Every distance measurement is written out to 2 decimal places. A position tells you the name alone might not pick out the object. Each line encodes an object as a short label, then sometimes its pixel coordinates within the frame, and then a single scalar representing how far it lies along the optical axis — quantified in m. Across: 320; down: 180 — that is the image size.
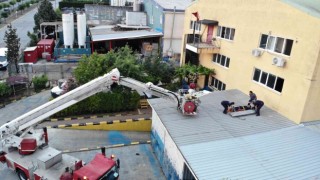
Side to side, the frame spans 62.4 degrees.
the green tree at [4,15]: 61.79
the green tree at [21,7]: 72.12
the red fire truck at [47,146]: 12.32
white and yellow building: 13.27
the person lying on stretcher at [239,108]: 15.17
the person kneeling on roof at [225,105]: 15.08
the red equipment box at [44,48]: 34.75
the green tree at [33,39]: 39.34
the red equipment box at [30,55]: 32.12
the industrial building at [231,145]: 10.41
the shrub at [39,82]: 24.97
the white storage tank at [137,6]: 44.83
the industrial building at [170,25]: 33.22
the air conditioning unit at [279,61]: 14.46
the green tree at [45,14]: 48.22
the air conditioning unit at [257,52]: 16.42
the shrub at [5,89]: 22.62
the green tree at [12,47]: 27.08
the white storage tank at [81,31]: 35.34
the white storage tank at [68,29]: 35.19
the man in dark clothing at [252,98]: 15.45
